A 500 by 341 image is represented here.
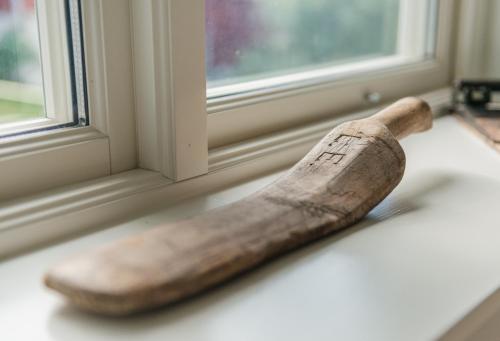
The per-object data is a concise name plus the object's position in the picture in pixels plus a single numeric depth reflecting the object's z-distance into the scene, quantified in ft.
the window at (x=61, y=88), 2.53
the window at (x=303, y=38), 3.57
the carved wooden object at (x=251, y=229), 1.82
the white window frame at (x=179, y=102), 2.67
